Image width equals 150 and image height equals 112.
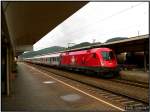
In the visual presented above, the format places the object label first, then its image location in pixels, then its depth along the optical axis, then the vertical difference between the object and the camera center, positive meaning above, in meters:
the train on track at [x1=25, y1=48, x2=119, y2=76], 24.98 -0.26
